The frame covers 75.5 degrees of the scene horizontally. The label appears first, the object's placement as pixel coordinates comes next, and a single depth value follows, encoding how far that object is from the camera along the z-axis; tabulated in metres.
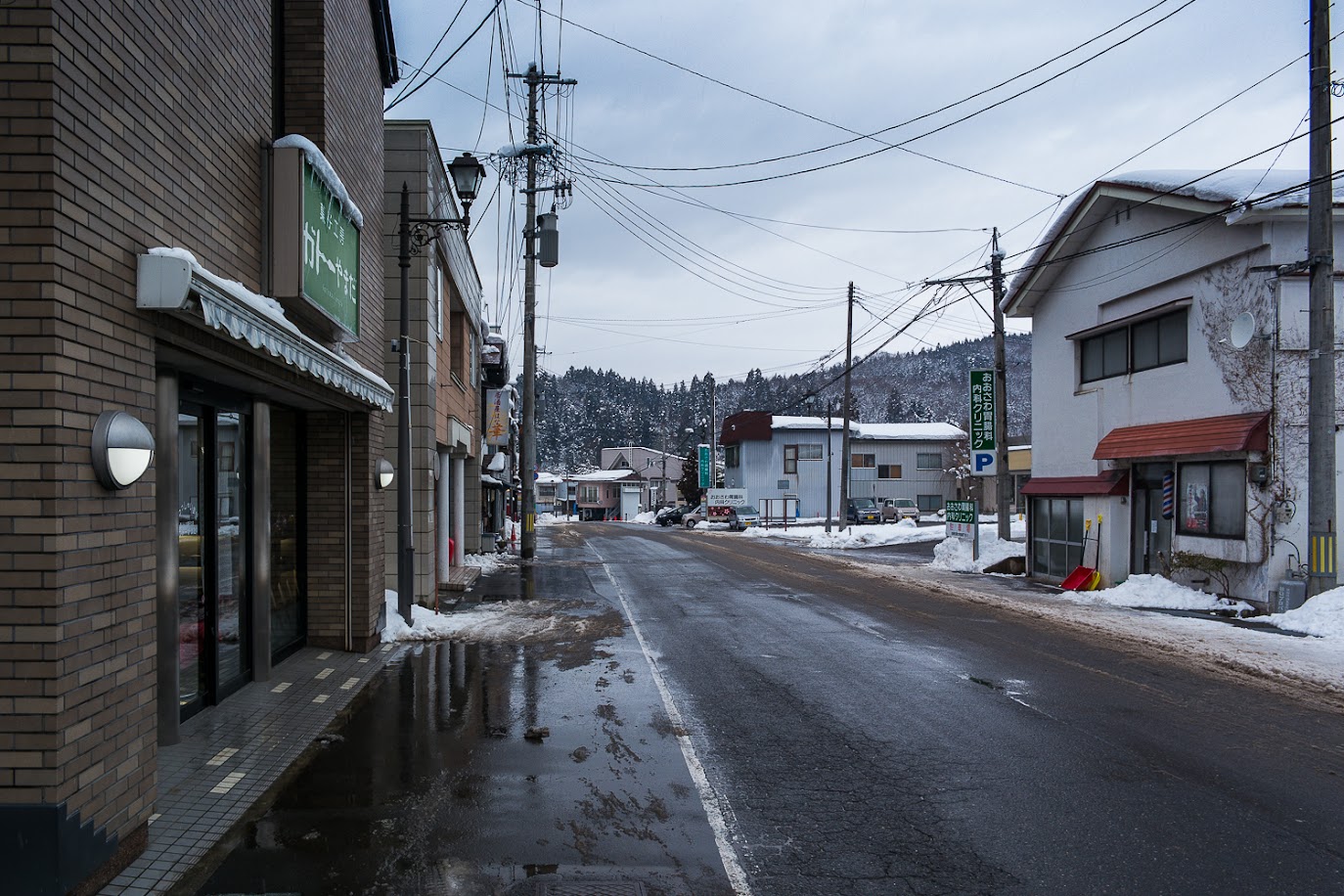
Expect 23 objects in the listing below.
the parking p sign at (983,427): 23.09
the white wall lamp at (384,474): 10.31
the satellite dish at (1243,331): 14.41
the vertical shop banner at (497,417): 27.14
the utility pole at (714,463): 60.30
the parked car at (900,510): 55.88
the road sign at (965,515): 23.36
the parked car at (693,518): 60.12
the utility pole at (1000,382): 22.95
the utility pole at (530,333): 24.62
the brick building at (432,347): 14.23
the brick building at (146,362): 3.89
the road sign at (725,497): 54.31
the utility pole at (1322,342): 12.71
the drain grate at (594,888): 4.19
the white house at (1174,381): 14.01
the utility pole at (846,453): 38.09
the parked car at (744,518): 53.28
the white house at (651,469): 94.50
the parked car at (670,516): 62.88
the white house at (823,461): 59.88
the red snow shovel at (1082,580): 17.78
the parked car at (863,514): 54.56
